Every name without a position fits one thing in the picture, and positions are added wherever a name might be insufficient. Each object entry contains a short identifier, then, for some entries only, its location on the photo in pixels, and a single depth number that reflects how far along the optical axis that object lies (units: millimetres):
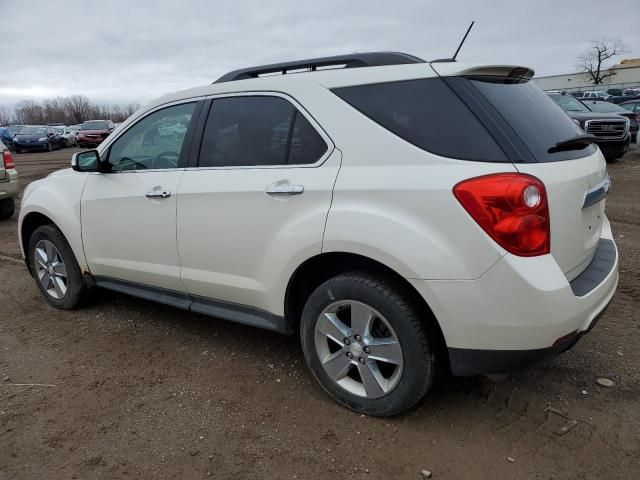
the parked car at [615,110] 14162
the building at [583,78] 74812
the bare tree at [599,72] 70062
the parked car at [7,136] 29878
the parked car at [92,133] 28938
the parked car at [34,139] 27734
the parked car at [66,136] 31844
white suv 2211
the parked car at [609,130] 11664
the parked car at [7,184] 8453
